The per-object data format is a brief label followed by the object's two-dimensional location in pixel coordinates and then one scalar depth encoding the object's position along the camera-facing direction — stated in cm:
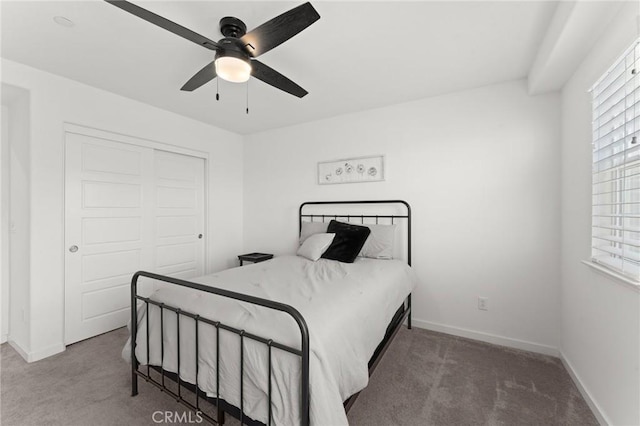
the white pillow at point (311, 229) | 325
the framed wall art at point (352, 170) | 317
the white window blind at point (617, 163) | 141
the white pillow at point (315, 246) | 286
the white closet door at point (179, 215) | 338
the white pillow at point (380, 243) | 283
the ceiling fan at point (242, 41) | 132
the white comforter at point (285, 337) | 116
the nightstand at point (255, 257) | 369
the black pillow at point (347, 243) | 276
